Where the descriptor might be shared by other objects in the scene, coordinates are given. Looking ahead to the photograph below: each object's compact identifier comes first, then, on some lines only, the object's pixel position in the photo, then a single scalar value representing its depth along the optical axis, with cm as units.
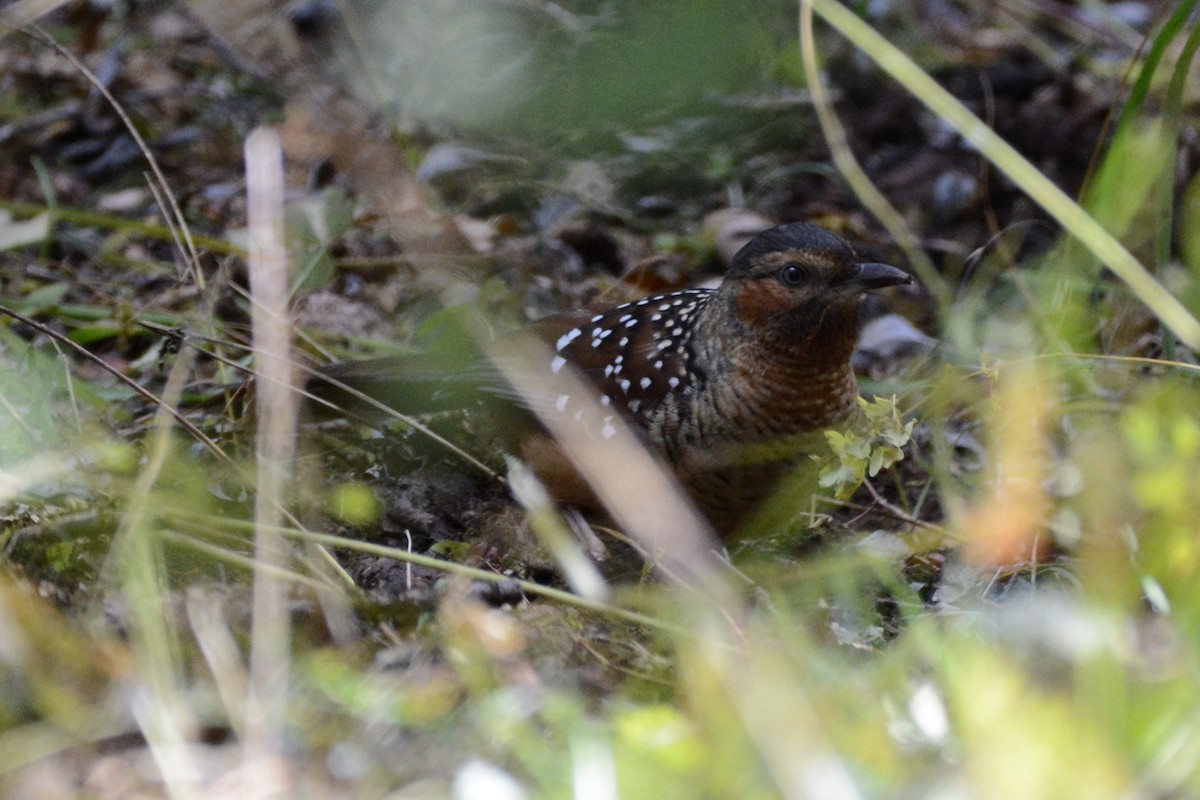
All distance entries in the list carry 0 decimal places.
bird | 624
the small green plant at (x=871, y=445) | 568
